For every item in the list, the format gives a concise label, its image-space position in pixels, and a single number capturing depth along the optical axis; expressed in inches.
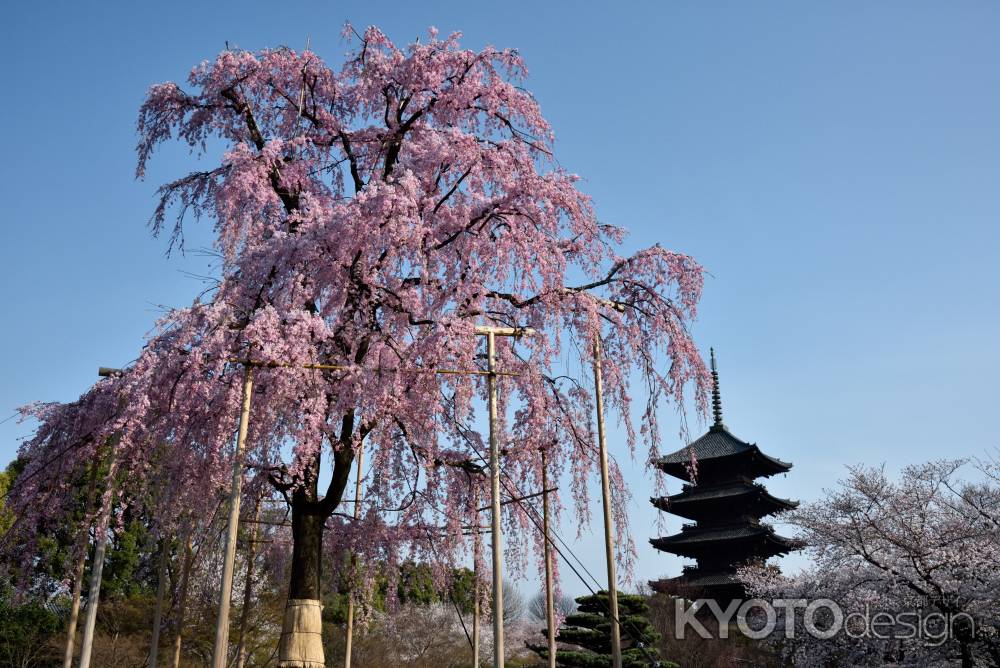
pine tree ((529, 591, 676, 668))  976.3
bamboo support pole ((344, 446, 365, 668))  499.7
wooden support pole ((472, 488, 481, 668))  476.9
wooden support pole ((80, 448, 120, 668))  384.5
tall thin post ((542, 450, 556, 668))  471.8
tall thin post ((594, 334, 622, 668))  419.2
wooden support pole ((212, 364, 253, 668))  337.4
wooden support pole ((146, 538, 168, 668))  551.8
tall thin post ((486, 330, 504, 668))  366.9
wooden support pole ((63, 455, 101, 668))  417.9
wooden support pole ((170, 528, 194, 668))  598.6
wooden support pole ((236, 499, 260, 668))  693.3
